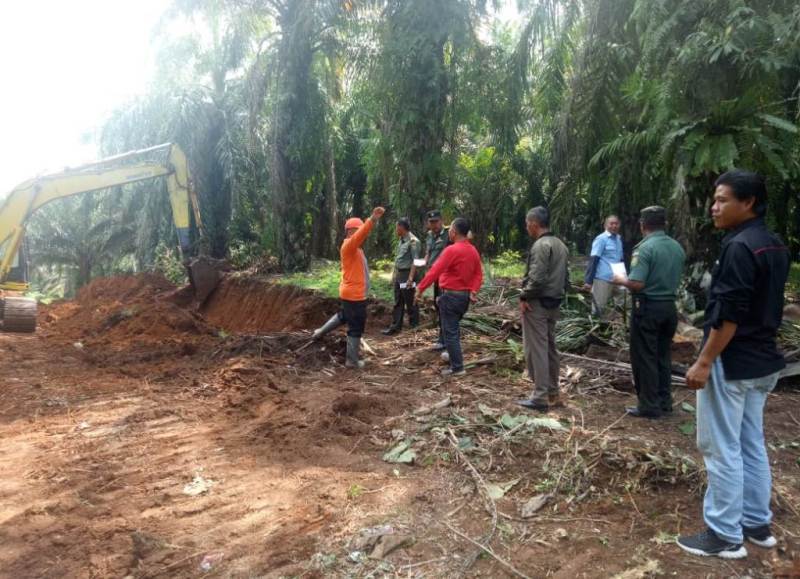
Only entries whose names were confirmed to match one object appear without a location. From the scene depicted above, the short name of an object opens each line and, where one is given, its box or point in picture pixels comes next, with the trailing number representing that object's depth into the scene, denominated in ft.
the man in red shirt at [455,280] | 22.12
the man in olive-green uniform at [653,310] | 17.03
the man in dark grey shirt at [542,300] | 17.81
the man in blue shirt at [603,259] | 28.96
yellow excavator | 34.63
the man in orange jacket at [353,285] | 24.04
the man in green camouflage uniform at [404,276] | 30.09
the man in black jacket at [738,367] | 10.04
